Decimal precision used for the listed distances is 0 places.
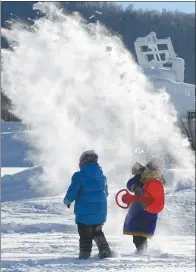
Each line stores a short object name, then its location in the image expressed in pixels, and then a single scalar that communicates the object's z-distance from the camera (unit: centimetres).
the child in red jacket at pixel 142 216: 1519
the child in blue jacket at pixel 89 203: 1410
